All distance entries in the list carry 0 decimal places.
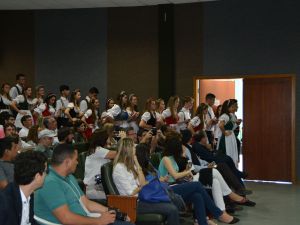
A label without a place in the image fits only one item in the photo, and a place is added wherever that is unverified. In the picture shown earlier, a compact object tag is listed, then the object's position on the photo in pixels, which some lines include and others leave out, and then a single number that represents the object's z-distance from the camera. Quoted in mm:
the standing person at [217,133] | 8183
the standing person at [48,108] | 8523
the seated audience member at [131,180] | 4328
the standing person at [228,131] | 7871
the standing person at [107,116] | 8105
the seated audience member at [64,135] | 5736
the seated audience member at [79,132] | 7343
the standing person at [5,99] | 8289
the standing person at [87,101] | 8891
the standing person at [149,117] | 8008
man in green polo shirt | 3076
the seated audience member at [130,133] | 6079
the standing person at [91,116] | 8440
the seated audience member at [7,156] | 3653
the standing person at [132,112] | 8492
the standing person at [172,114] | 8258
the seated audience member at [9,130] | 5805
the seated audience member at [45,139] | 5790
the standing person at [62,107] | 8508
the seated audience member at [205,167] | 6020
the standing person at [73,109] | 8469
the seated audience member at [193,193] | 4898
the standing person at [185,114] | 8359
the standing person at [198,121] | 8008
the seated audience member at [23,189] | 2547
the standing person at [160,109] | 8219
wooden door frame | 8992
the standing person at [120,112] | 8305
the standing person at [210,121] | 8320
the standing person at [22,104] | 8198
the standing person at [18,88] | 8719
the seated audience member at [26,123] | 7045
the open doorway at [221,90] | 10008
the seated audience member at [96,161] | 4625
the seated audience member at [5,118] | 6808
